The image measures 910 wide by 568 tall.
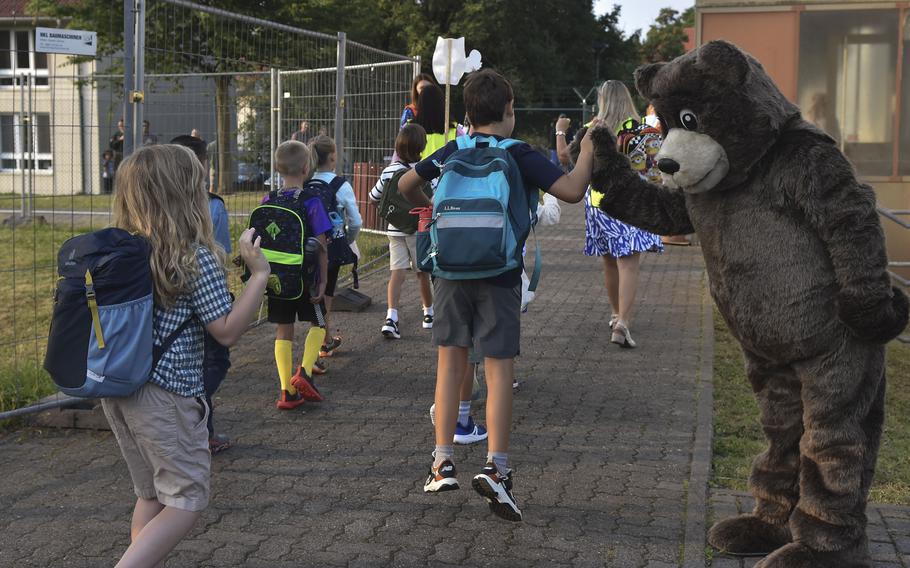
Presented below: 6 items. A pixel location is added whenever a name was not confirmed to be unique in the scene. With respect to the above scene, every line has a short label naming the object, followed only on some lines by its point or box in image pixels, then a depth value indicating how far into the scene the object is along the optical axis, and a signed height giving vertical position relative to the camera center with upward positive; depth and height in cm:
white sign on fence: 656 +72
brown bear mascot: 397 -45
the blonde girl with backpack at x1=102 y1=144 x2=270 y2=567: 355 -56
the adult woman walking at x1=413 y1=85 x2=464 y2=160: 873 +38
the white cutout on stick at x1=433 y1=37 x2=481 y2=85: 1023 +96
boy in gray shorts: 480 -74
